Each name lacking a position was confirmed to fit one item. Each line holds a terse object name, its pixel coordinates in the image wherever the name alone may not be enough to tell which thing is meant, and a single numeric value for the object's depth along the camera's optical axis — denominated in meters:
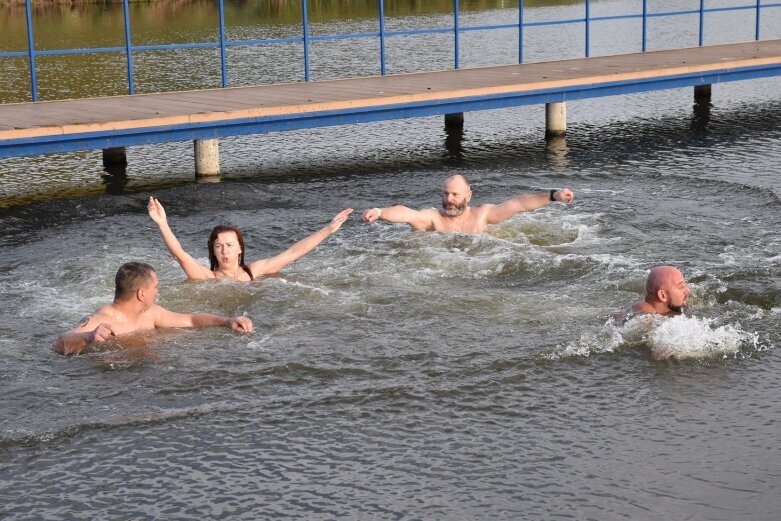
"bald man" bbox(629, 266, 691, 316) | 14.36
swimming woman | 15.95
